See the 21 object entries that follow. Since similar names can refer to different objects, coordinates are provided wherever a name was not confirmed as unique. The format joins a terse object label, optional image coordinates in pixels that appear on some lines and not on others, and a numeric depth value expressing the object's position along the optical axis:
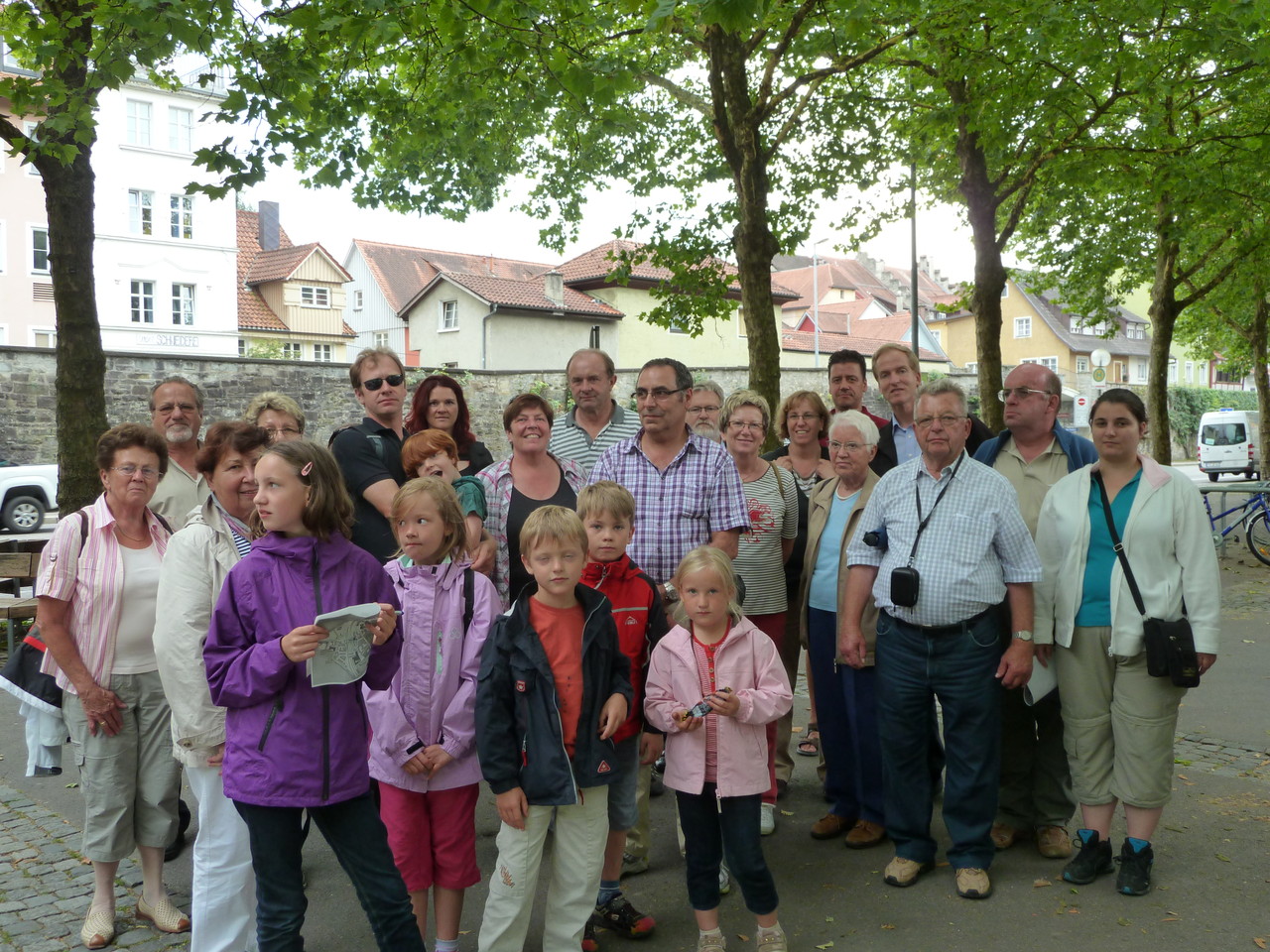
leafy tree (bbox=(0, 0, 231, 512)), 6.88
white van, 36.91
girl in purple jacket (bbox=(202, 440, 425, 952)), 3.10
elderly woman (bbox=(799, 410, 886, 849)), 4.89
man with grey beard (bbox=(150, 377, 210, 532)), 4.82
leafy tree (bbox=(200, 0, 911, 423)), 7.88
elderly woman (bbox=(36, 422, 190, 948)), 3.98
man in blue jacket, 4.79
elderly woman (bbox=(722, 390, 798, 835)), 5.14
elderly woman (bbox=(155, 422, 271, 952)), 3.52
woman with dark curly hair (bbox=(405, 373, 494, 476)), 5.25
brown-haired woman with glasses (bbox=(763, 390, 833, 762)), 5.57
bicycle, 14.39
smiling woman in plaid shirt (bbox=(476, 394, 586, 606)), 4.60
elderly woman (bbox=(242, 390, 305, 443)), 5.08
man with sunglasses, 4.68
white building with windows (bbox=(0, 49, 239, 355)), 36.28
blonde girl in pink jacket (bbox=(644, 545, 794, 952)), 3.76
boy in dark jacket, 3.52
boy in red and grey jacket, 3.90
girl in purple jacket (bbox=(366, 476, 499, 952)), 3.69
